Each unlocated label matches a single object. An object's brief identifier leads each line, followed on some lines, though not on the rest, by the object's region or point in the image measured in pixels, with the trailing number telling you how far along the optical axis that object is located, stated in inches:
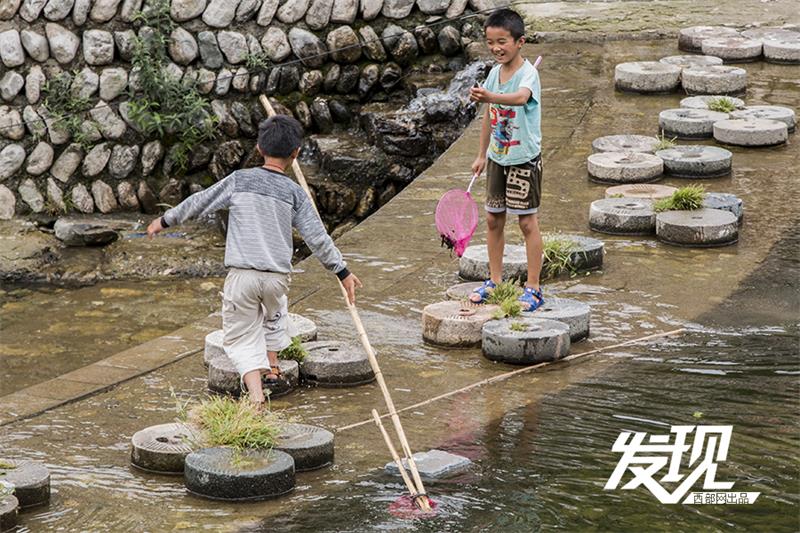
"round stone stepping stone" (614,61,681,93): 865.1
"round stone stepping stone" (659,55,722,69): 887.1
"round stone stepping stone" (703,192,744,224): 638.1
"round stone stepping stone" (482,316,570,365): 481.5
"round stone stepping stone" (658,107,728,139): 769.5
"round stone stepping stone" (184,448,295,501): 365.5
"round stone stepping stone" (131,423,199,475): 390.4
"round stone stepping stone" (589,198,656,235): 633.6
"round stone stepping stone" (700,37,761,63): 921.8
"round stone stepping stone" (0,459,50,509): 360.7
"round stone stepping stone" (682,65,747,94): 844.8
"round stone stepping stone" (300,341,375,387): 471.6
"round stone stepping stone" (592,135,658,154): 743.4
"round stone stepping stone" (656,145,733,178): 706.6
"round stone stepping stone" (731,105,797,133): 780.8
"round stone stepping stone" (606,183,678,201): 667.5
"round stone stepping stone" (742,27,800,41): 953.5
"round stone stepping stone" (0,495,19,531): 343.4
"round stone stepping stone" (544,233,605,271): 584.9
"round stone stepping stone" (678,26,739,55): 939.9
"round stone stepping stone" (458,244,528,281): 565.1
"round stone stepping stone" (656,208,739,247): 610.4
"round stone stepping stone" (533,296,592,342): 503.6
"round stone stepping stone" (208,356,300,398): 461.4
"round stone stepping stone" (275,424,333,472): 389.3
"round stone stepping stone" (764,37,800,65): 917.8
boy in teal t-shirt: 504.5
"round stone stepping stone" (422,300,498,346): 505.9
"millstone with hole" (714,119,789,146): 755.3
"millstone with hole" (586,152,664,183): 705.5
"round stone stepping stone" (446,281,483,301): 542.4
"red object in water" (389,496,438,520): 355.0
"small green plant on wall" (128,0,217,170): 908.2
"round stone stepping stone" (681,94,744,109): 807.4
